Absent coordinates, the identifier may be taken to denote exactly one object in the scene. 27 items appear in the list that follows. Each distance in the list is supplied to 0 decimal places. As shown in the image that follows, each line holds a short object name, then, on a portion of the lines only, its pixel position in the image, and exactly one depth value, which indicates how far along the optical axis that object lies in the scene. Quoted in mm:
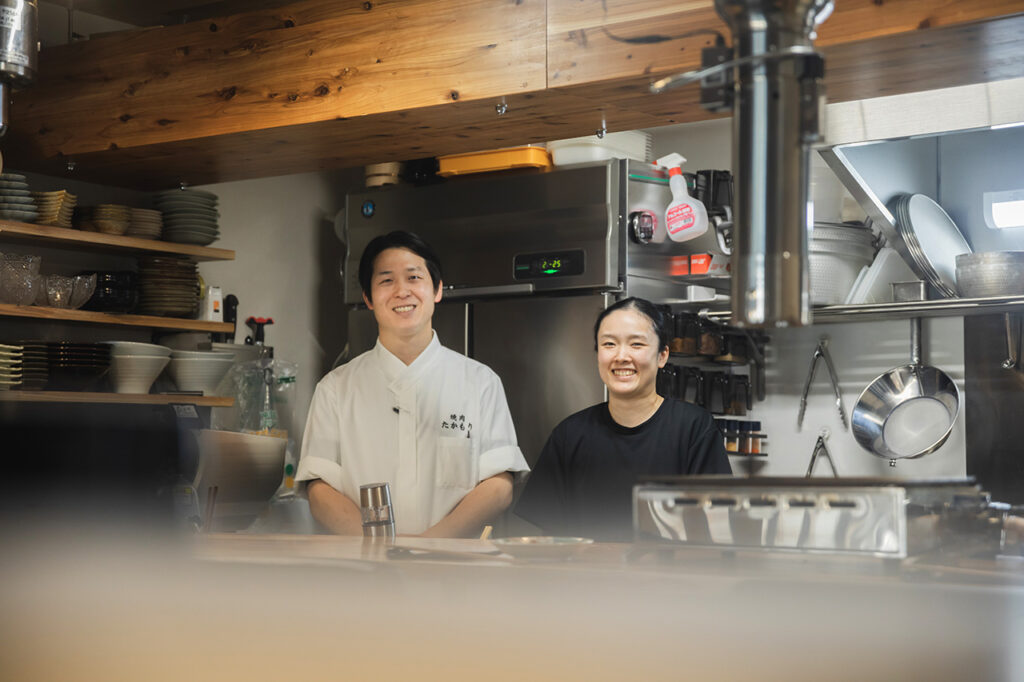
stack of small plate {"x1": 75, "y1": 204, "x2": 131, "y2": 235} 3691
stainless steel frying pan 3797
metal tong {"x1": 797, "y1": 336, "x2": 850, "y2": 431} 4090
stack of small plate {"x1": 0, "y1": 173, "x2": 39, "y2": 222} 3350
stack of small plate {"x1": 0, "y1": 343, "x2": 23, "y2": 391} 3273
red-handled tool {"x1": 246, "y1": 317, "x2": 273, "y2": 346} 4434
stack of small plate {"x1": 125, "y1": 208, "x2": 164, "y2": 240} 3793
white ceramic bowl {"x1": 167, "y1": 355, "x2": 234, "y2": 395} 3840
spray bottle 3743
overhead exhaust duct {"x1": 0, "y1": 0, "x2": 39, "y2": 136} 2410
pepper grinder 1856
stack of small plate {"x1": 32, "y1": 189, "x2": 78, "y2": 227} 3514
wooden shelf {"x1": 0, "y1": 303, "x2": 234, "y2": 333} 3346
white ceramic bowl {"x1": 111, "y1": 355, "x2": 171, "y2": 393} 3602
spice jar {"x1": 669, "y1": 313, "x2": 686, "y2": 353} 3771
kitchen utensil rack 3400
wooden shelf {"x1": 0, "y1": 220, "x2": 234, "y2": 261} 3417
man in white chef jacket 3207
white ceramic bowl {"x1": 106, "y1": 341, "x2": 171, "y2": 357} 3584
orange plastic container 4000
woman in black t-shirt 2771
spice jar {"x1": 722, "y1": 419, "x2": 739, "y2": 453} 4160
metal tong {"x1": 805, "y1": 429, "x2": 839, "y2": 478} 4068
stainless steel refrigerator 3811
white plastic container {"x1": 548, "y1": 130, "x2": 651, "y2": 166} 3955
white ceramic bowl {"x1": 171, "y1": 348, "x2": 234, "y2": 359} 3834
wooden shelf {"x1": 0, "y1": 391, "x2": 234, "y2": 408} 3303
